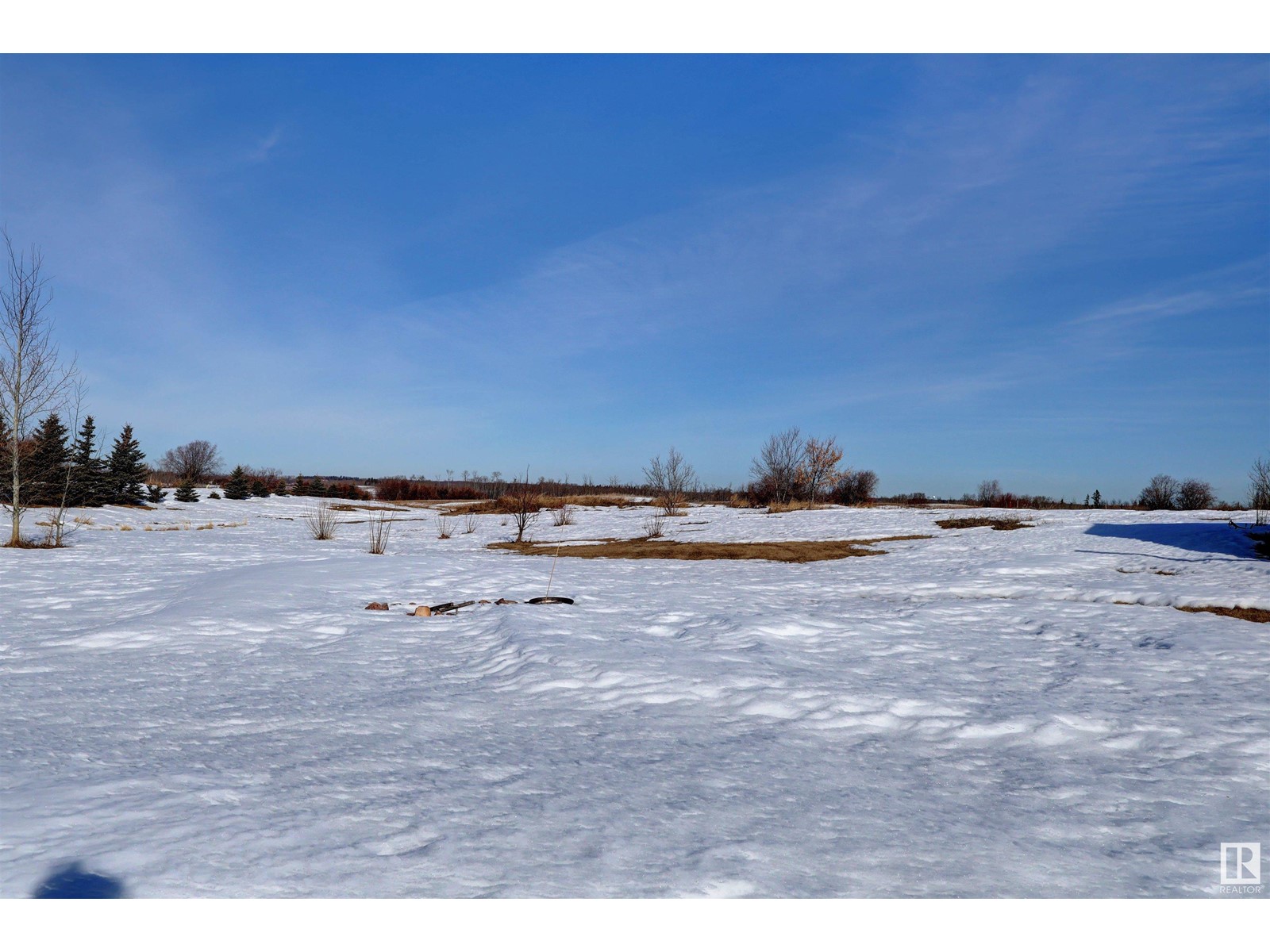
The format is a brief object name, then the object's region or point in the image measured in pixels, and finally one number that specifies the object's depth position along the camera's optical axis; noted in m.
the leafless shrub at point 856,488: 34.62
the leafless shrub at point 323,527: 17.01
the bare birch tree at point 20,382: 13.61
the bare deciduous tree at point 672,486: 28.84
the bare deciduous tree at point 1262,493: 14.95
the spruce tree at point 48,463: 15.33
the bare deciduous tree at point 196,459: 66.12
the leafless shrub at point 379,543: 12.91
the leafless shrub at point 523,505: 16.06
